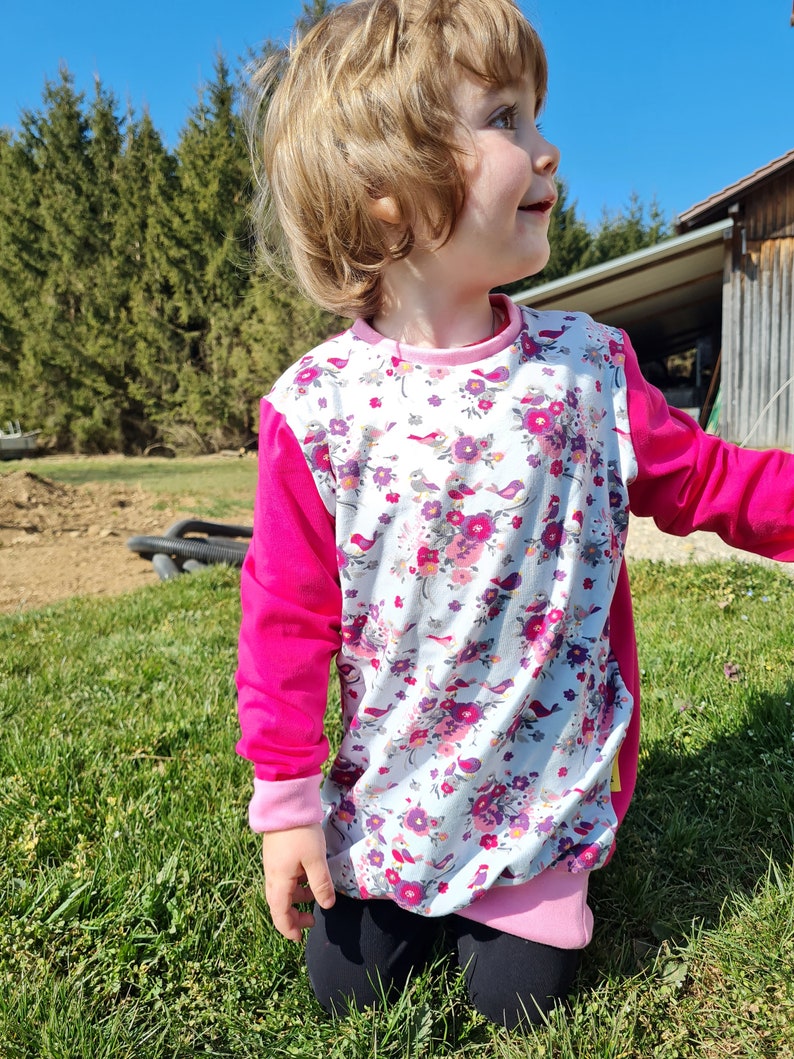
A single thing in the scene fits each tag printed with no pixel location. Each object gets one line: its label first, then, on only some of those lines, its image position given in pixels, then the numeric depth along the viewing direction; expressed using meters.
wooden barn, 10.00
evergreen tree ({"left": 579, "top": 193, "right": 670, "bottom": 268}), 28.42
